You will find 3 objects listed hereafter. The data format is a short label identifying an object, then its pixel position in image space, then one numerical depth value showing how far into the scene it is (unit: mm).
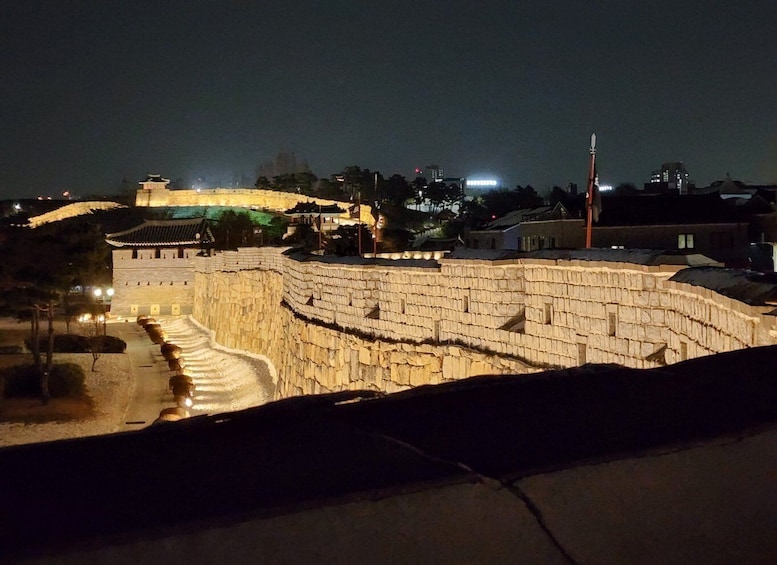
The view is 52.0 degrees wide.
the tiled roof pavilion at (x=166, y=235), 64750
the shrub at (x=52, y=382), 31406
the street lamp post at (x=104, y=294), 65938
